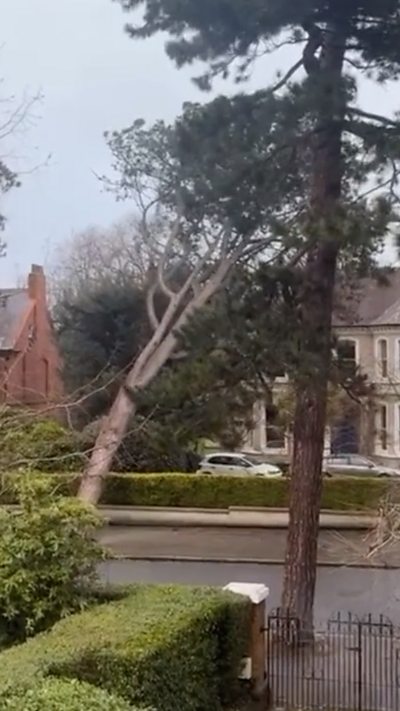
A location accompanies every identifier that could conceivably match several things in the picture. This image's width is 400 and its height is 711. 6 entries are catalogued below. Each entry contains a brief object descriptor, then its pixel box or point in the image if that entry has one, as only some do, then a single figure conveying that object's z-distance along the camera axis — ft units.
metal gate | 26.45
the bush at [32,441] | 32.55
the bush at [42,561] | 21.61
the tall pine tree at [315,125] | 31.50
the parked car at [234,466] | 79.41
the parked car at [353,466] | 77.91
